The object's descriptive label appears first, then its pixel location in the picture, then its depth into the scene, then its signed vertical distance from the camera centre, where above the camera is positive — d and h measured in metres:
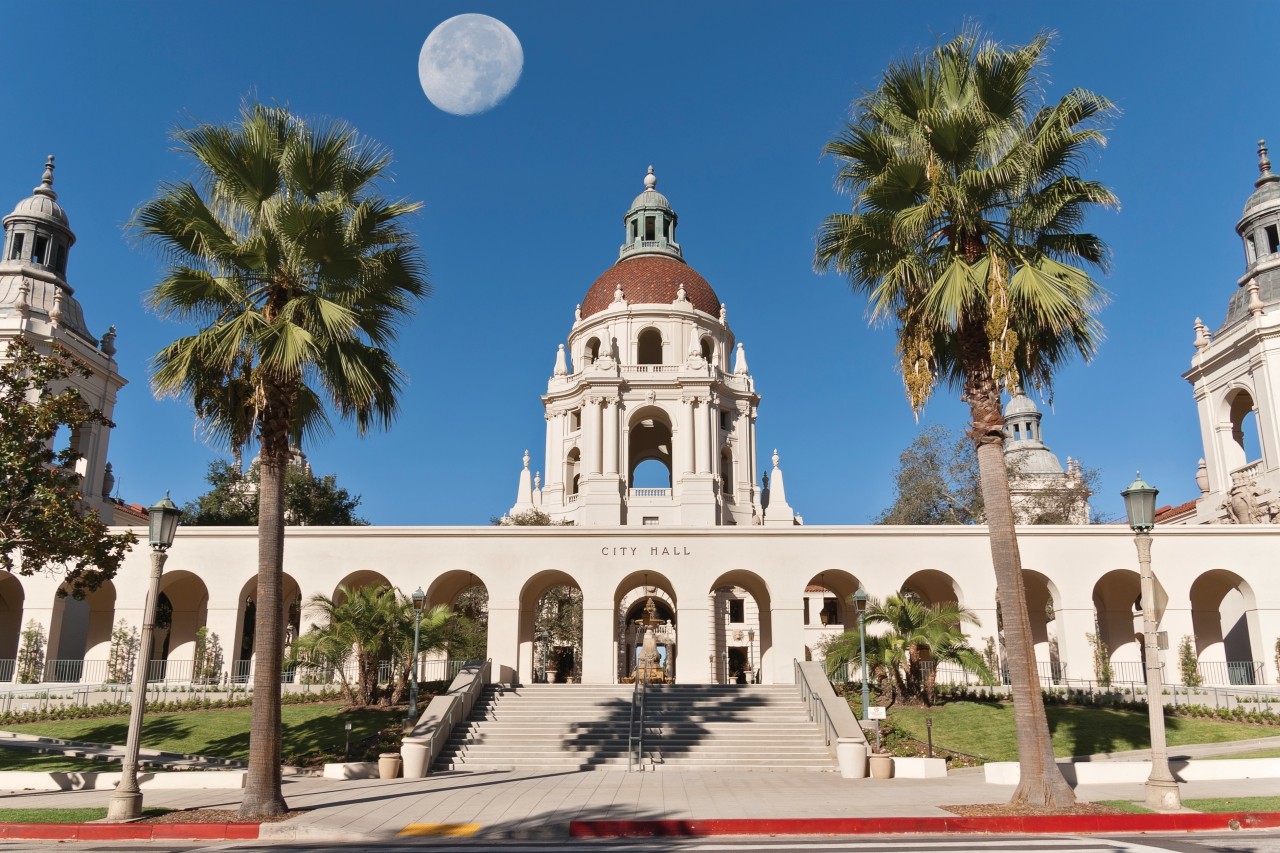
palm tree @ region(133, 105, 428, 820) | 14.88 +5.80
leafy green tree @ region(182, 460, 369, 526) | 50.88 +7.63
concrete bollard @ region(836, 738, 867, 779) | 19.52 -2.51
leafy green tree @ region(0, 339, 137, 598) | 19.81 +3.32
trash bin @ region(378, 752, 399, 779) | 19.86 -2.55
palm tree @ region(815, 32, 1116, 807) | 15.30 +6.78
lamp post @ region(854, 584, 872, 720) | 21.89 +0.32
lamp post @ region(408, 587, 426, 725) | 21.61 +0.25
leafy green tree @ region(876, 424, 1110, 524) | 51.78 +7.46
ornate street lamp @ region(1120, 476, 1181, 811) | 13.73 -0.28
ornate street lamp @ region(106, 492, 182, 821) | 13.70 -0.42
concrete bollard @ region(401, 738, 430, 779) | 20.36 -2.47
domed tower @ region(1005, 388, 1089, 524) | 54.00 +7.71
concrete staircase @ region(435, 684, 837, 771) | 22.05 -2.30
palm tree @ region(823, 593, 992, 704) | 24.98 -0.40
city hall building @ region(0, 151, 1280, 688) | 30.91 +2.63
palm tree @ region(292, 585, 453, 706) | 25.34 +0.06
